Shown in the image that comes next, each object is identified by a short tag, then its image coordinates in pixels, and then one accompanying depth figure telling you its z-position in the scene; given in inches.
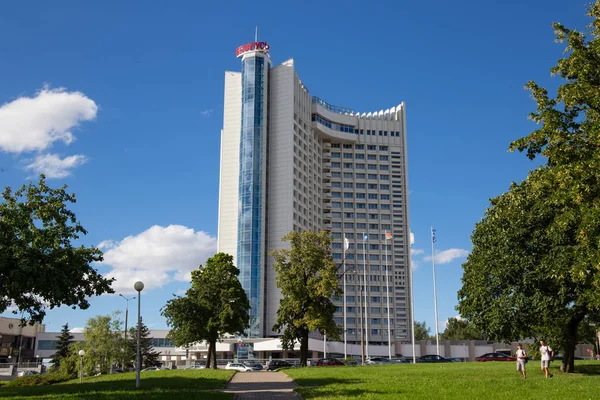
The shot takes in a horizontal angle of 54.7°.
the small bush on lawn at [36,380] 1918.7
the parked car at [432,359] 2990.2
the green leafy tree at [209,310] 2456.9
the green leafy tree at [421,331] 6995.1
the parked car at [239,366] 2650.3
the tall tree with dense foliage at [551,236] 921.5
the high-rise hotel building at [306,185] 4795.8
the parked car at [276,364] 2539.6
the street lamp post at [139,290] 1147.9
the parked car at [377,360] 3120.8
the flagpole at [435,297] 3137.3
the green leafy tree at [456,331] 6417.3
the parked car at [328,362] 2662.4
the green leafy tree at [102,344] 2726.4
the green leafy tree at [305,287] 2390.5
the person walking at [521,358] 1277.9
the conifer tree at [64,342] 3950.5
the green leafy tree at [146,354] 3986.5
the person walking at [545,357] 1273.6
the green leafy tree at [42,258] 1110.4
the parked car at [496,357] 2719.0
